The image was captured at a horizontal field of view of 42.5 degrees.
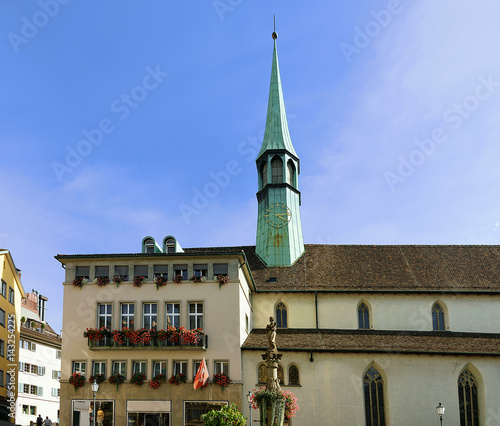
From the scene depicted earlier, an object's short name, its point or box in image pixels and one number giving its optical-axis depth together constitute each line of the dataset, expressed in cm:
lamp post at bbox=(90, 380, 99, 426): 3750
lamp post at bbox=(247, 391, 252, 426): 4094
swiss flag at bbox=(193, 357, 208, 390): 4069
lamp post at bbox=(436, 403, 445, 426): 3800
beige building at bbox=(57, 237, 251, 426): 4159
